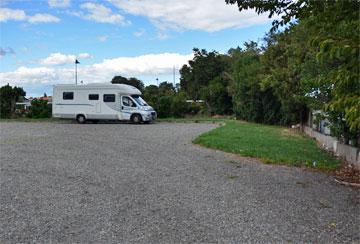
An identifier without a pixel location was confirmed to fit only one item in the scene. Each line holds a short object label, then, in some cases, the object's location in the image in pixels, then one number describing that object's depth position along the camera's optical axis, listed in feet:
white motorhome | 85.35
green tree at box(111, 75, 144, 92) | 198.84
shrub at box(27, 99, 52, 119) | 107.55
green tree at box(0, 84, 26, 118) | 108.47
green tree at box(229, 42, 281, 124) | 90.02
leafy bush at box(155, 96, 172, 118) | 108.58
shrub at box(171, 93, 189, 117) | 112.27
